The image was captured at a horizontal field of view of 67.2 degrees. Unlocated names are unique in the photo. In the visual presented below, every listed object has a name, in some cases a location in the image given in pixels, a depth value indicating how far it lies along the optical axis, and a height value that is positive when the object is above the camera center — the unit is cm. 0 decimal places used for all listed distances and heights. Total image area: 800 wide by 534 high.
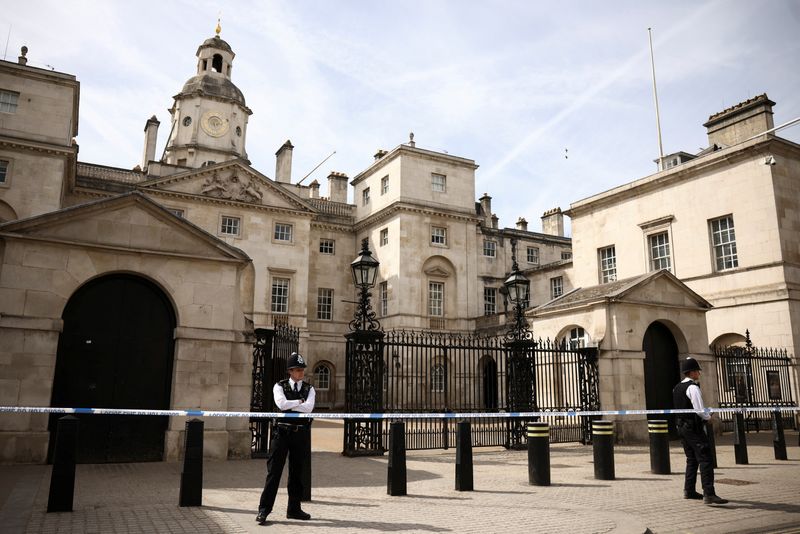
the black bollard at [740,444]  1237 -119
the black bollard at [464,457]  894 -104
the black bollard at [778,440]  1301 -115
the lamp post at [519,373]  1562 +34
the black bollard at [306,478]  782 -121
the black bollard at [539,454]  953 -106
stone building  1148 +528
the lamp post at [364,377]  1366 +21
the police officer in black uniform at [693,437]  805 -70
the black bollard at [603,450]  1007 -106
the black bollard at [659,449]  1066 -110
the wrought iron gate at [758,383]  2051 +10
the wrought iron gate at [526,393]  1505 -18
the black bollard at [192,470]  744 -102
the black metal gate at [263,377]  1329 +20
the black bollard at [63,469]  700 -94
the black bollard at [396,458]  852 -100
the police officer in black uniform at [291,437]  675 -59
